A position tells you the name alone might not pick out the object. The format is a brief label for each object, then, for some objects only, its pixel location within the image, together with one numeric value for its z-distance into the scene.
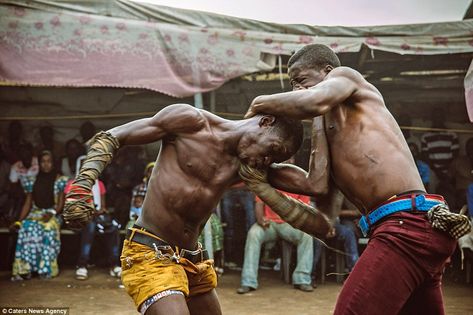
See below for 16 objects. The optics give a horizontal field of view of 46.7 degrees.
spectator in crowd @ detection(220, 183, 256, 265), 8.37
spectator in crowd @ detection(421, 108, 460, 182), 8.73
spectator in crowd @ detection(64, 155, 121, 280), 7.84
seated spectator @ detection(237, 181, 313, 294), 7.14
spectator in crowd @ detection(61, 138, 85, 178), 8.63
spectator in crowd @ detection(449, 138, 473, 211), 8.42
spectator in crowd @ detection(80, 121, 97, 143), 9.26
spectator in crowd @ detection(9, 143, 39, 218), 8.39
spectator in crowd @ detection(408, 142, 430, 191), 8.05
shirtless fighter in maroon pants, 2.74
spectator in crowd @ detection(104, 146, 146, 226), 8.21
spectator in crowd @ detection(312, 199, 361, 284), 7.61
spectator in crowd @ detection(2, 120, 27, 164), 8.91
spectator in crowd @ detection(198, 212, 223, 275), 7.69
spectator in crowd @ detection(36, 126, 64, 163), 9.35
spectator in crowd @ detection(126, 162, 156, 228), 7.93
